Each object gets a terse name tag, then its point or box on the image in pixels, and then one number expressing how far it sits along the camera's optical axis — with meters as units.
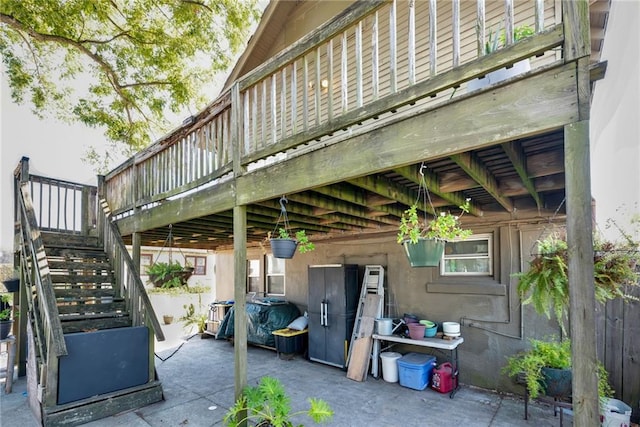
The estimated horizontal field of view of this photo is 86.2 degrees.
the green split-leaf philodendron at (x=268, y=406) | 2.86
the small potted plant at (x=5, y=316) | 5.86
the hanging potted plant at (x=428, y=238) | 2.88
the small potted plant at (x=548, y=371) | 3.65
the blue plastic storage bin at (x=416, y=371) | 5.12
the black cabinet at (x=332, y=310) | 6.25
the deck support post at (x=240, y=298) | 3.48
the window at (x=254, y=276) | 9.28
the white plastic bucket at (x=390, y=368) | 5.46
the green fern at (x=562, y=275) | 2.11
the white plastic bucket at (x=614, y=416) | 3.43
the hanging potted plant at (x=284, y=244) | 3.76
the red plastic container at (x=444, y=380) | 5.02
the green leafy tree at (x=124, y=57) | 8.22
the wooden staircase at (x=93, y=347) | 4.14
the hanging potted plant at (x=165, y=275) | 4.68
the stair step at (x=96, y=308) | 4.84
